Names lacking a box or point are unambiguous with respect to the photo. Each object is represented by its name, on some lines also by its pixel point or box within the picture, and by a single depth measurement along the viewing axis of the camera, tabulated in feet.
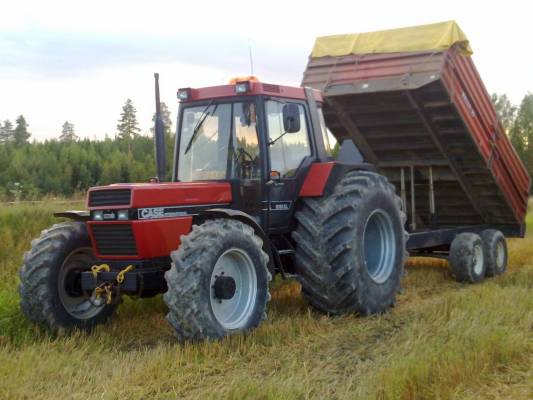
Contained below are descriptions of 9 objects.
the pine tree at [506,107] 187.52
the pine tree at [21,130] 232.73
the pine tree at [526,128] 134.41
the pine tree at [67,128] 247.44
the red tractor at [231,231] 17.38
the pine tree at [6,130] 245.65
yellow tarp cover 25.03
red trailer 25.41
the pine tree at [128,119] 179.61
